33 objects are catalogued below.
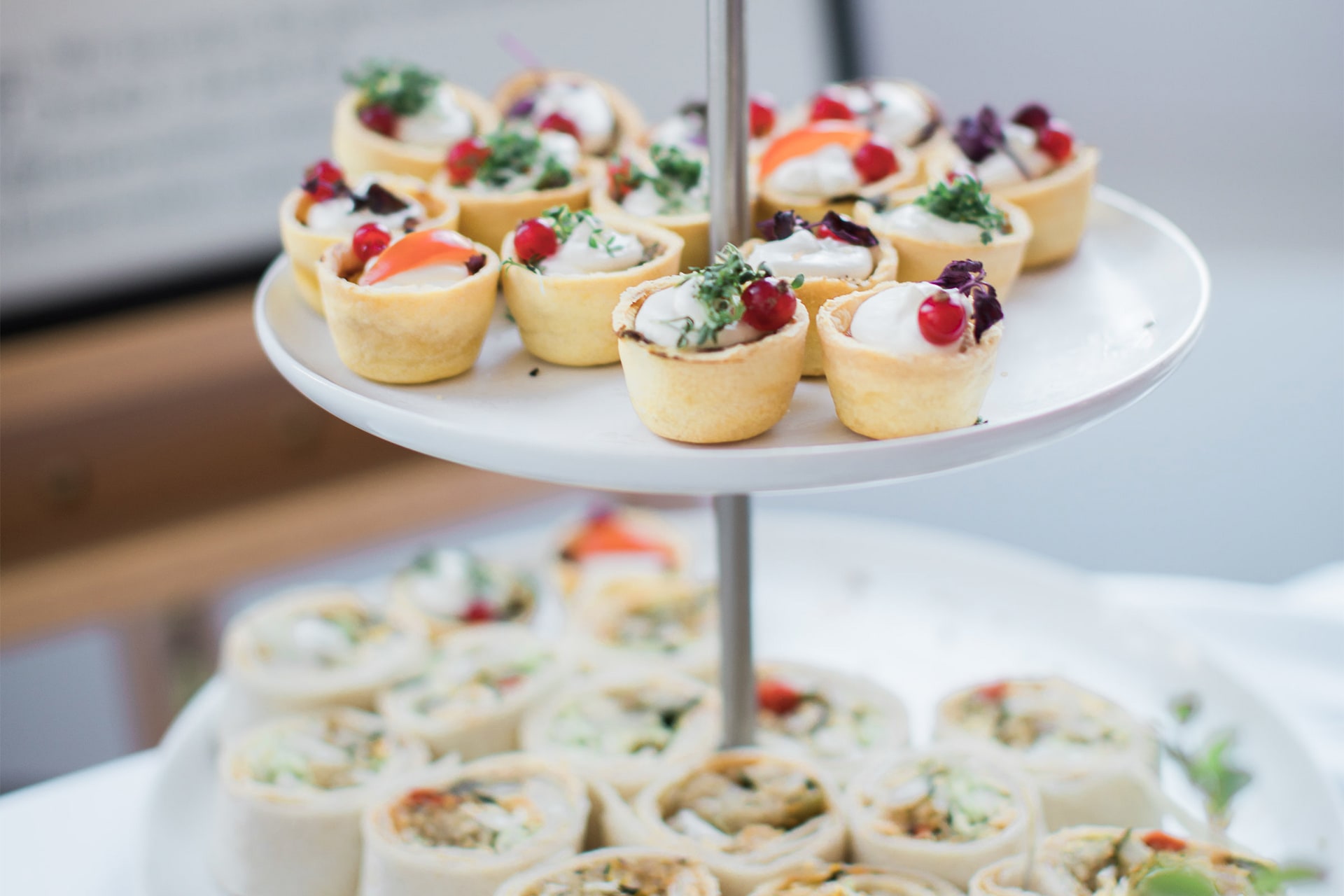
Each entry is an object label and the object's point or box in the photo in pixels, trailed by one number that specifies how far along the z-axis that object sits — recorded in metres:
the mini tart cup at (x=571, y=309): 0.82
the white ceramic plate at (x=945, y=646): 0.90
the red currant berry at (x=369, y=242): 0.83
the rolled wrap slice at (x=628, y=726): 0.92
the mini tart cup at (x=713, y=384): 0.77
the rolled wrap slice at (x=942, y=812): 0.87
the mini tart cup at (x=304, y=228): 0.85
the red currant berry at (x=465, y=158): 0.88
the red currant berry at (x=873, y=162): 0.87
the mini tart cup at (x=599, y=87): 0.94
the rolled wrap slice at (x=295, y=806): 0.90
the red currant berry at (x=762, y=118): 0.93
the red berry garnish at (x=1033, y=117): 0.89
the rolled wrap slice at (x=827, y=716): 0.93
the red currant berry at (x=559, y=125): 0.92
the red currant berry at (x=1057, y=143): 0.88
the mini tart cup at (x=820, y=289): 0.81
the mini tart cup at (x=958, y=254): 0.83
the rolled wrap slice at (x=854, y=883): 0.86
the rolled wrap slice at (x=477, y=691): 0.95
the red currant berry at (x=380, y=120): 0.91
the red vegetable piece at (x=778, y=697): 0.95
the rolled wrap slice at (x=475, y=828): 0.87
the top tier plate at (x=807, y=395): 0.75
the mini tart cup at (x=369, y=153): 0.90
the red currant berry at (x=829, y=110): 0.90
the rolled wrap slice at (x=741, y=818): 0.87
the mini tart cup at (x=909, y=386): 0.77
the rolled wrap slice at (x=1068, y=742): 0.90
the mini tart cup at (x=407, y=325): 0.81
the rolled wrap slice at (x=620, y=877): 0.86
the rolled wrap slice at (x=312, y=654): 0.97
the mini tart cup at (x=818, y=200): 0.86
